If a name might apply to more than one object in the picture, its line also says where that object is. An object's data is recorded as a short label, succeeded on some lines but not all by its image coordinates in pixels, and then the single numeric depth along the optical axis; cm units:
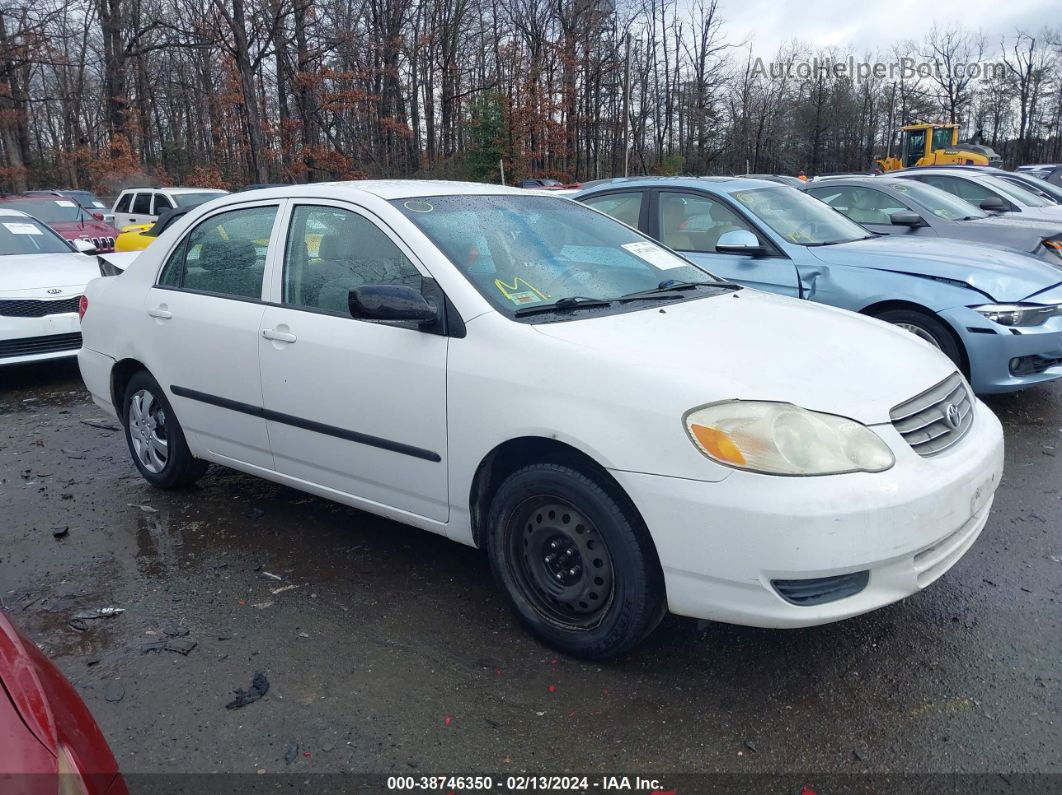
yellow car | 1255
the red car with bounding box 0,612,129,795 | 139
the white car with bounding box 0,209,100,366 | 753
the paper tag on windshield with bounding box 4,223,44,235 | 904
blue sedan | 560
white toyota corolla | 262
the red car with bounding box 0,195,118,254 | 1577
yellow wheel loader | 2912
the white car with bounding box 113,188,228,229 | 1778
